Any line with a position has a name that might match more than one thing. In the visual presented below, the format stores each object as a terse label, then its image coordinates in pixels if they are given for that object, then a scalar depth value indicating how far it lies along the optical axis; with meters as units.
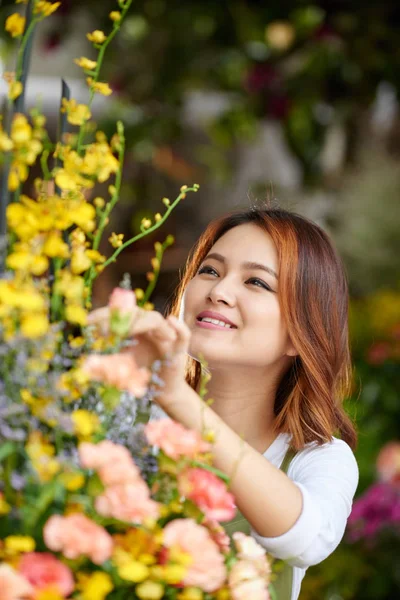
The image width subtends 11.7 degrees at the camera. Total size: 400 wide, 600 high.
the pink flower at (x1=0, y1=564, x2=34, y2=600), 1.55
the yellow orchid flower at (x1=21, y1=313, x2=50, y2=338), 1.59
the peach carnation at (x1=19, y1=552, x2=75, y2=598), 1.56
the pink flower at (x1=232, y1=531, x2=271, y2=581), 1.72
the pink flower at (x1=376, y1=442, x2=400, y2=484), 4.31
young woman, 1.91
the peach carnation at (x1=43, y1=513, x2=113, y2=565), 1.56
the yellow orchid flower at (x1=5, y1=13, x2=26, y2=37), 1.77
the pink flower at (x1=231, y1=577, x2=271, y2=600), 1.67
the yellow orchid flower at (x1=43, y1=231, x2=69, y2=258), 1.67
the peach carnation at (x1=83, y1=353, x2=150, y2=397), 1.62
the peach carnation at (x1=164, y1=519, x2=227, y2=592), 1.60
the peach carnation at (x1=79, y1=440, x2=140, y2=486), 1.58
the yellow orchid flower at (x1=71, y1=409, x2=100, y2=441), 1.59
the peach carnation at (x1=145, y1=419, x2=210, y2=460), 1.65
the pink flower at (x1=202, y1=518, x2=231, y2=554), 1.77
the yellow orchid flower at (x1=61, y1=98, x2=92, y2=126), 1.81
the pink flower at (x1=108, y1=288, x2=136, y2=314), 1.69
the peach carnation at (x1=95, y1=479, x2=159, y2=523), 1.57
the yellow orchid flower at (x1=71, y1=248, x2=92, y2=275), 1.73
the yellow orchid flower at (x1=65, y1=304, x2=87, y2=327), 1.65
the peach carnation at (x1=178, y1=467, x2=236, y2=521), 1.66
